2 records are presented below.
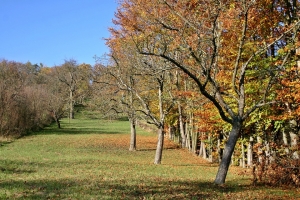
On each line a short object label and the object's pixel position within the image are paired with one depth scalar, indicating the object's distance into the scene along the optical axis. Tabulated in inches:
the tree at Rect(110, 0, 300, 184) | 444.5
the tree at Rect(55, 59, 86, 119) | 3272.4
